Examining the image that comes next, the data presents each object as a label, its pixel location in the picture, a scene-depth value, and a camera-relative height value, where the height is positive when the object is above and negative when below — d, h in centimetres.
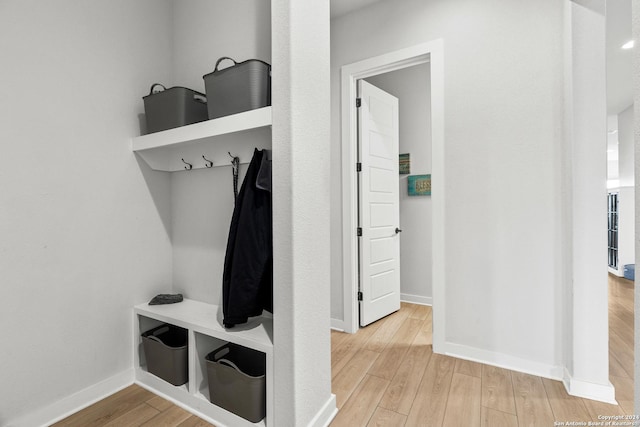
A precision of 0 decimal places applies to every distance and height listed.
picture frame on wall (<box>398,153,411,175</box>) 369 +53
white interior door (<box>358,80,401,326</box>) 277 +4
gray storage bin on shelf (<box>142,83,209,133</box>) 176 +62
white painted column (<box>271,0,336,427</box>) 132 -1
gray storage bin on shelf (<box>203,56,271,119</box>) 150 +63
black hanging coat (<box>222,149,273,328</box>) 150 -25
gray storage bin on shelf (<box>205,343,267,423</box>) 144 -87
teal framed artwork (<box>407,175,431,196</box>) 352 +26
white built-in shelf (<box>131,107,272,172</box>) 148 +41
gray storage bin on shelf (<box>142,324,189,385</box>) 171 -86
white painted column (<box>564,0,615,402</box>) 170 +3
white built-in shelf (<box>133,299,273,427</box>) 146 -74
